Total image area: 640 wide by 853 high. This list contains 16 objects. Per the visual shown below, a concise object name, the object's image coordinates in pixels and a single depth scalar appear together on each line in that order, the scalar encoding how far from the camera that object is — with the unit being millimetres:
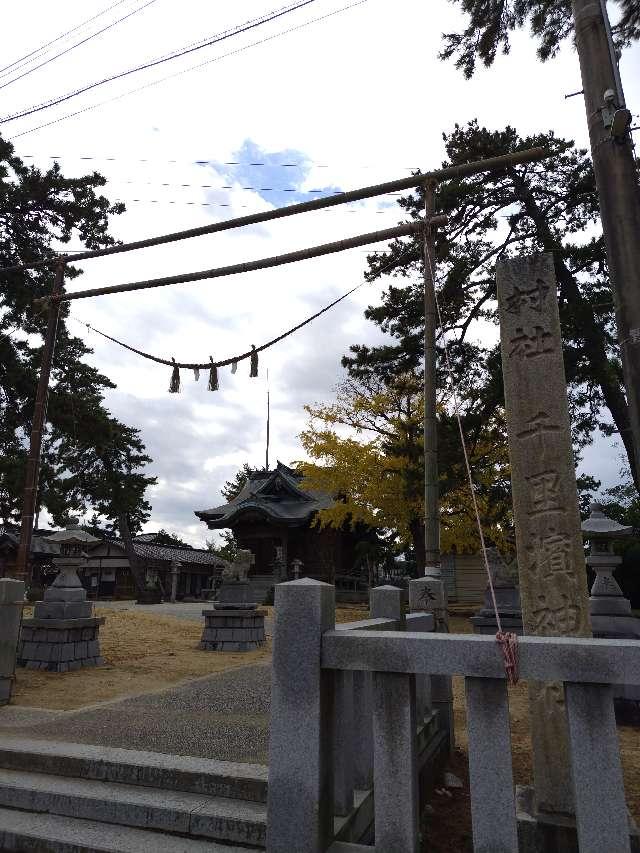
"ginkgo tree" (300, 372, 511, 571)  17891
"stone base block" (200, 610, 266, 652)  11539
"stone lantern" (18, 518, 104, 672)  8930
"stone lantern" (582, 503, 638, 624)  7188
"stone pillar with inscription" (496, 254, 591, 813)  3020
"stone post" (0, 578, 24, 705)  6082
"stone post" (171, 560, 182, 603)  30436
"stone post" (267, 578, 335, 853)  2314
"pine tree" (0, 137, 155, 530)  15156
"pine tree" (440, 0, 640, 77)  5660
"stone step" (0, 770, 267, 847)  3049
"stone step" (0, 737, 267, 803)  3385
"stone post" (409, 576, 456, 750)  6059
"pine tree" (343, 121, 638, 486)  12242
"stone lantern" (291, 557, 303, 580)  24859
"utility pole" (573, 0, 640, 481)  3457
